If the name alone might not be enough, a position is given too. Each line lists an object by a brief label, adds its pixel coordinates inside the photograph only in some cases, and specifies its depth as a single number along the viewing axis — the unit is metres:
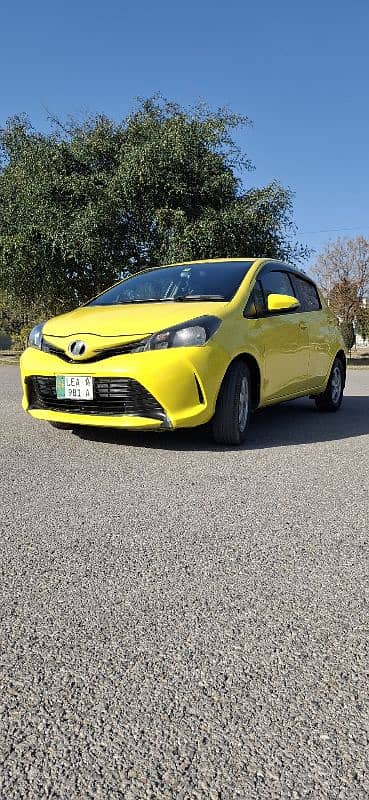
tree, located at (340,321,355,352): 33.97
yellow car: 4.59
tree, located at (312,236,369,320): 37.75
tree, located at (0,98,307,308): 17.66
